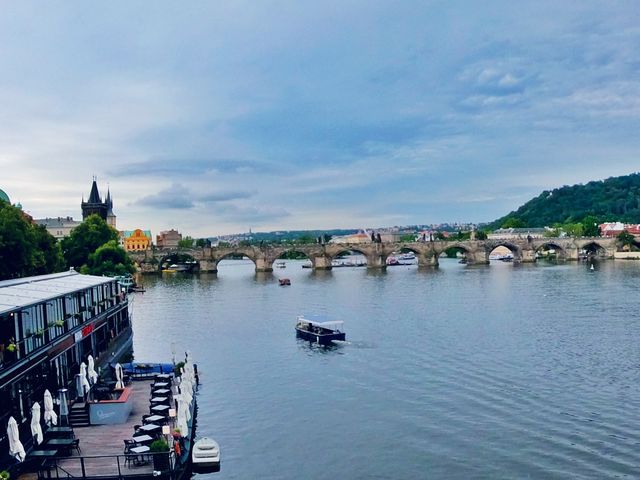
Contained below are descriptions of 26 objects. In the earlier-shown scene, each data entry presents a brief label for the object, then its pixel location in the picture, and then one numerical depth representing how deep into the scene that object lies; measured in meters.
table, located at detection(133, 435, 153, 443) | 25.33
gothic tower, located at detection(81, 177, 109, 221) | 198.88
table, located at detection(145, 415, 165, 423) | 28.20
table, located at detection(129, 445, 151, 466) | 23.95
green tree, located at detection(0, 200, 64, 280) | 55.50
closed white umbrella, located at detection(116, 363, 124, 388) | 34.25
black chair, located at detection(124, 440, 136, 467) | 23.88
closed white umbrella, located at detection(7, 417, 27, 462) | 22.16
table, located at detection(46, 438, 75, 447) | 24.98
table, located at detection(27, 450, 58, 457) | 23.94
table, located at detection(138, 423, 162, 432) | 26.75
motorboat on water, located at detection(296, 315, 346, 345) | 57.59
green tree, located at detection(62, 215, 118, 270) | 102.88
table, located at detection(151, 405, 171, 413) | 30.44
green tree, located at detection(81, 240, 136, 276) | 93.80
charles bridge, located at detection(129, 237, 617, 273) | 165.50
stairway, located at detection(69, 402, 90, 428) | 28.69
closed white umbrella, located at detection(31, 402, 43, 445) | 24.12
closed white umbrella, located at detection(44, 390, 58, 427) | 25.77
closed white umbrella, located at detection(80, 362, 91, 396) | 31.69
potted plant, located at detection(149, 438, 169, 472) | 23.61
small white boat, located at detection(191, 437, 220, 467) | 28.31
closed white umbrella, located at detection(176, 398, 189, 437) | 27.75
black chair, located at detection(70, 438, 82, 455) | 24.85
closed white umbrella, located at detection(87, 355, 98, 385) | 33.69
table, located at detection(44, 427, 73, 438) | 26.00
